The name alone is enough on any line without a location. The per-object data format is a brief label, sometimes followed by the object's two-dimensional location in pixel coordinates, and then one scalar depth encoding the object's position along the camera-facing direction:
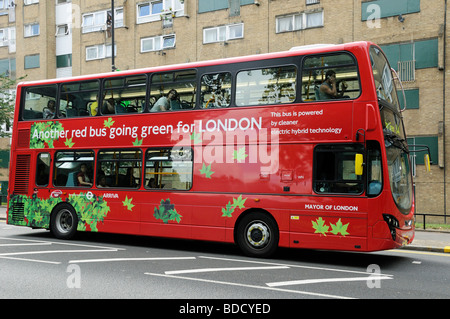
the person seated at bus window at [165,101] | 11.26
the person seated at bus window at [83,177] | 12.50
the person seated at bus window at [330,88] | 9.31
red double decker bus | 9.09
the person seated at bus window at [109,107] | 12.15
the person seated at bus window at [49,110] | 13.09
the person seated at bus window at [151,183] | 11.45
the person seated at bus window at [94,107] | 12.35
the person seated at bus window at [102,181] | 12.22
